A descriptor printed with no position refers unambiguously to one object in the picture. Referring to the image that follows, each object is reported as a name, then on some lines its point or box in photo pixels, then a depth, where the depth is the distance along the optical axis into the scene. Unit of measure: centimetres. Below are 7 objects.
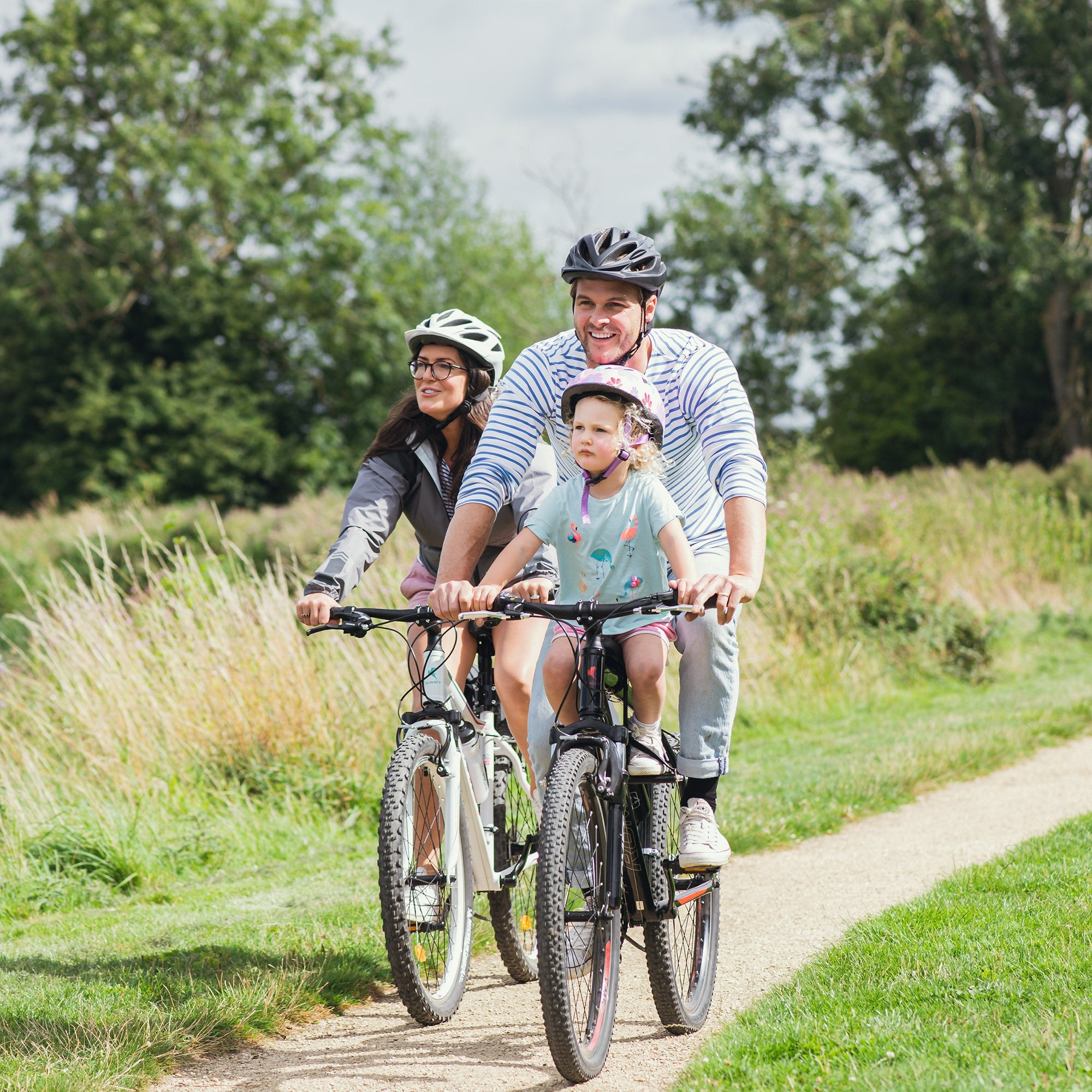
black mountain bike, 657
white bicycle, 726
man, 744
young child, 716
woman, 866
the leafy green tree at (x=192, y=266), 6234
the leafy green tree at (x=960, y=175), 5356
